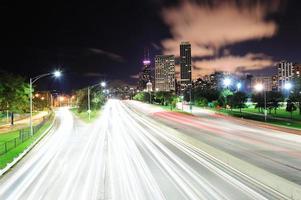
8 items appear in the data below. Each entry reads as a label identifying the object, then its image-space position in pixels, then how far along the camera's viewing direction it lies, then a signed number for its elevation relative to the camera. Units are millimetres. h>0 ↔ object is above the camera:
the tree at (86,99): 92819 +8
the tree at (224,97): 123988 +554
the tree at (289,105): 84550 -1621
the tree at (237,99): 110094 -306
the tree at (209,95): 152150 +1515
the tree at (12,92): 64625 +1307
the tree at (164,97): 158375 +893
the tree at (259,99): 98000 -162
